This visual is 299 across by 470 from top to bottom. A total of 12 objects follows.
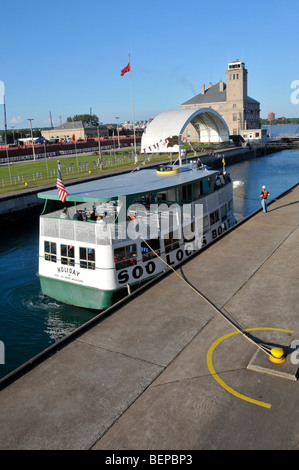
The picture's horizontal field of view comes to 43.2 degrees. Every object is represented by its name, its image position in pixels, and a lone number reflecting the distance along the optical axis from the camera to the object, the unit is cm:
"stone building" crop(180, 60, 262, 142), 13512
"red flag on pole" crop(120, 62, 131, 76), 6378
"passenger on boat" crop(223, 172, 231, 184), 3073
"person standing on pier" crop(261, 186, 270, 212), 2862
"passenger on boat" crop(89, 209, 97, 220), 2116
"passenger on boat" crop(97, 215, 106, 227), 1802
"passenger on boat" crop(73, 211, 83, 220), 1986
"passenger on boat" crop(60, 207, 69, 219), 2002
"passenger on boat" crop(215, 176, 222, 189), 2906
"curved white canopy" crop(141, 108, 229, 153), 5906
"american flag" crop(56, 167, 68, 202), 1905
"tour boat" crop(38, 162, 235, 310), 1827
